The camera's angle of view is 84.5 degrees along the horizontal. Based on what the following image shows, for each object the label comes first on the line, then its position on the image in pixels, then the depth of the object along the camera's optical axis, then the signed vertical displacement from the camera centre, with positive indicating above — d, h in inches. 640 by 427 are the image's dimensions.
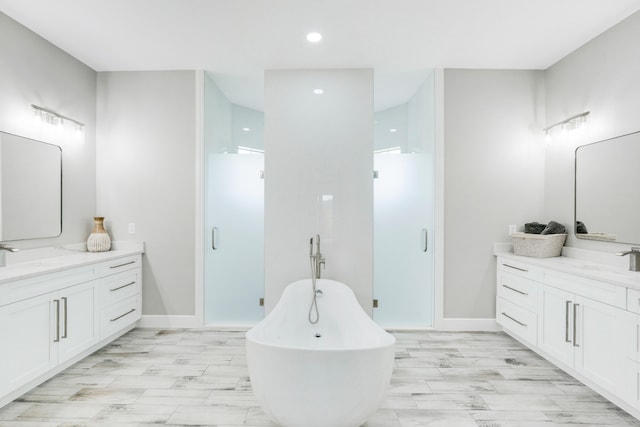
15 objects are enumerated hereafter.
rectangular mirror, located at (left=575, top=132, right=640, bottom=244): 95.7 +7.5
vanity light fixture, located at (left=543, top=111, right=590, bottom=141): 115.0 +31.6
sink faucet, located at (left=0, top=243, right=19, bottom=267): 93.1 -10.8
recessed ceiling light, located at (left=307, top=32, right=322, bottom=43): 109.9 +55.9
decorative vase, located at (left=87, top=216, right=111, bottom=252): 129.2 -9.9
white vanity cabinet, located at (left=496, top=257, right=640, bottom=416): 77.1 -29.1
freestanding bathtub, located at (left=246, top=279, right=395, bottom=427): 60.5 -29.5
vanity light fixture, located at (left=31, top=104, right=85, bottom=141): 110.9 +30.8
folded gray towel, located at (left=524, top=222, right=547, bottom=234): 126.4 -4.7
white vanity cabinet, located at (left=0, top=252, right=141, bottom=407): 81.3 -29.1
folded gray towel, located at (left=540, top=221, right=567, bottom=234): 120.6 -4.5
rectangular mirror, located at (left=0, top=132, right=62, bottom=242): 99.6 +7.0
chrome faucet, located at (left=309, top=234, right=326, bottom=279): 129.5 -16.8
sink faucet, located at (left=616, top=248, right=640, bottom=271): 91.0 -11.3
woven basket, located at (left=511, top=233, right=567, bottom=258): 119.0 -10.1
